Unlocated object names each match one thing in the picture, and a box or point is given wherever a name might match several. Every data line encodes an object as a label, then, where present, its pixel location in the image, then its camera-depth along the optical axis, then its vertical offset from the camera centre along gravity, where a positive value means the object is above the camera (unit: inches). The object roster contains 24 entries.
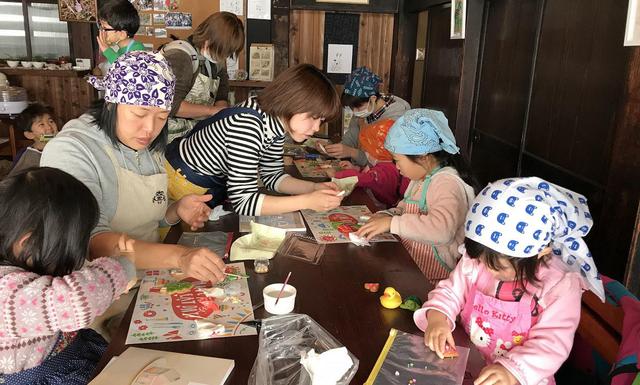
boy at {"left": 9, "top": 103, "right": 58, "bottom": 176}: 177.5 -23.9
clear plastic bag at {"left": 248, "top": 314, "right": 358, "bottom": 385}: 47.6 -28.0
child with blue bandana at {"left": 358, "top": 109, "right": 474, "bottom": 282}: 80.7 -20.0
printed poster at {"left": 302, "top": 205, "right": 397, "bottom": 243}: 81.6 -26.6
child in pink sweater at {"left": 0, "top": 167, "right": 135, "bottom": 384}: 47.8 -21.0
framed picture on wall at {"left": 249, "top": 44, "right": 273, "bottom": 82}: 214.5 -0.7
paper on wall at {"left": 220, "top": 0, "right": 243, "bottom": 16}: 211.2 +21.5
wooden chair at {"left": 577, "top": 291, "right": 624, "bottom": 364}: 53.9 -27.0
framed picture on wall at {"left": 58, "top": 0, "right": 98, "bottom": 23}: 226.2 +18.6
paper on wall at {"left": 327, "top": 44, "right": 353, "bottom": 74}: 217.3 +2.1
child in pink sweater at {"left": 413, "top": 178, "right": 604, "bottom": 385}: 52.5 -23.1
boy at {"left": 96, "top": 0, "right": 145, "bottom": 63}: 127.1 +6.9
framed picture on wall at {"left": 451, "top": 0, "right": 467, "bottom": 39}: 149.6 +14.5
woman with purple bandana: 64.2 -13.7
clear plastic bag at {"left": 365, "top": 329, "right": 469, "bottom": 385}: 48.1 -28.4
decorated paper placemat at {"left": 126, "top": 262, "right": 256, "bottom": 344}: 53.4 -27.5
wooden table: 50.9 -27.5
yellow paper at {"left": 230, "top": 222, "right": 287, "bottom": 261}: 72.5 -26.3
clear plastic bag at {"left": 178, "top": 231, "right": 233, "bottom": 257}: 76.4 -27.3
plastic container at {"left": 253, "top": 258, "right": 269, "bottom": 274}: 67.9 -26.6
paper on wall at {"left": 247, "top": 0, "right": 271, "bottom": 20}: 211.0 +20.4
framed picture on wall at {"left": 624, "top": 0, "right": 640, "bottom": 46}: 73.8 +7.2
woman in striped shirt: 82.3 -13.0
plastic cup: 57.3 -26.2
